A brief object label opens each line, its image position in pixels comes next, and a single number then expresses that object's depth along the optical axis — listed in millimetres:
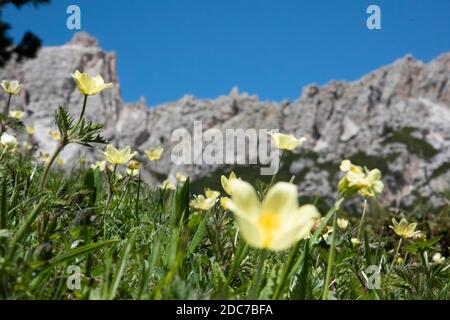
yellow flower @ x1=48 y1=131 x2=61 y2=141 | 4723
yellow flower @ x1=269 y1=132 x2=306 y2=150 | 1932
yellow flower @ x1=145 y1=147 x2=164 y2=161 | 4279
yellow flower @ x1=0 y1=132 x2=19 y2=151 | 3117
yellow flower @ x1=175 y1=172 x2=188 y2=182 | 4876
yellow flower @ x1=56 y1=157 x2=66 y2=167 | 4354
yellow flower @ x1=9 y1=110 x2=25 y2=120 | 5080
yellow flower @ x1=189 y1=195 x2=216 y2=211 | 2338
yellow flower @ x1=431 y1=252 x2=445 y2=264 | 3272
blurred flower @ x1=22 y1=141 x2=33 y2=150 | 5977
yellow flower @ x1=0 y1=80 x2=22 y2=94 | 3965
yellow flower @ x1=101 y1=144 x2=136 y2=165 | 2498
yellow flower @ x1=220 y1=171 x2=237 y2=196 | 1852
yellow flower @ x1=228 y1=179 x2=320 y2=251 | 813
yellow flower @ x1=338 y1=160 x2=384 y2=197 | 1203
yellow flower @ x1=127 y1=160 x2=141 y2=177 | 2696
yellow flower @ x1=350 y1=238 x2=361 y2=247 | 2195
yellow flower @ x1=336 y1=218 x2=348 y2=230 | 2681
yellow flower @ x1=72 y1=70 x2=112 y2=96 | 2016
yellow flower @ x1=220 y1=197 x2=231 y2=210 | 2159
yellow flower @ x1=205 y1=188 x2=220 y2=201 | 2440
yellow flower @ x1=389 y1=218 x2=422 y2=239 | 2123
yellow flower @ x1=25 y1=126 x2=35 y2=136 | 5835
